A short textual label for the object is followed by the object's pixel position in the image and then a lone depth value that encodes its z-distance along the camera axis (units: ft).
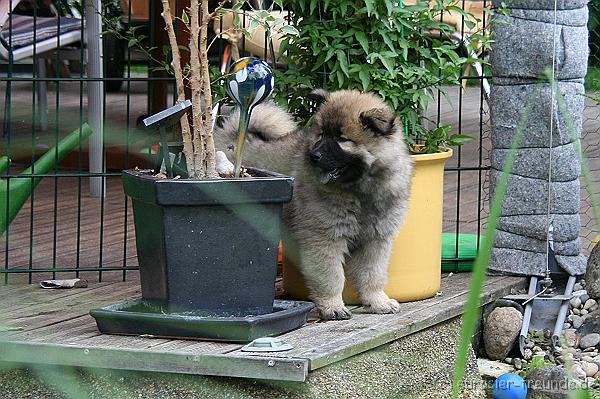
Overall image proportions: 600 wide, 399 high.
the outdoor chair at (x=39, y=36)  20.88
